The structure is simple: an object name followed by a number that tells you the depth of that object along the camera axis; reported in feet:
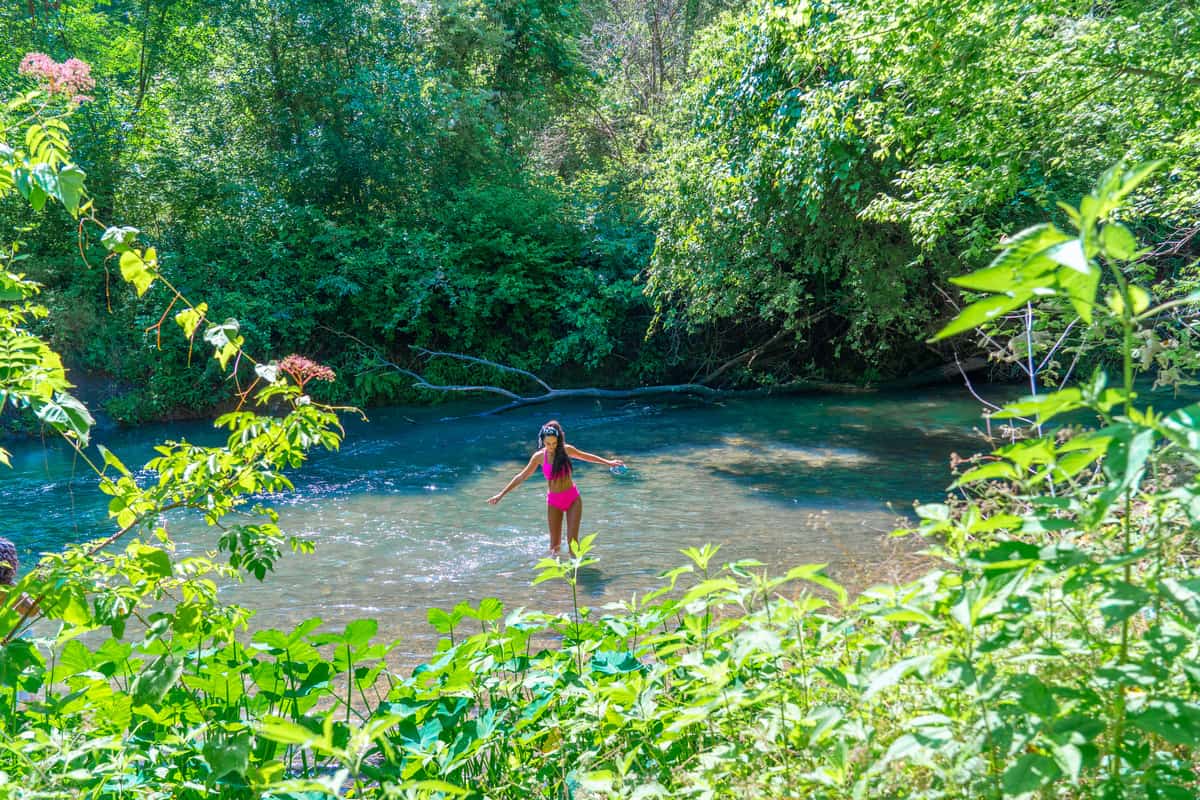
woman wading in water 33.27
